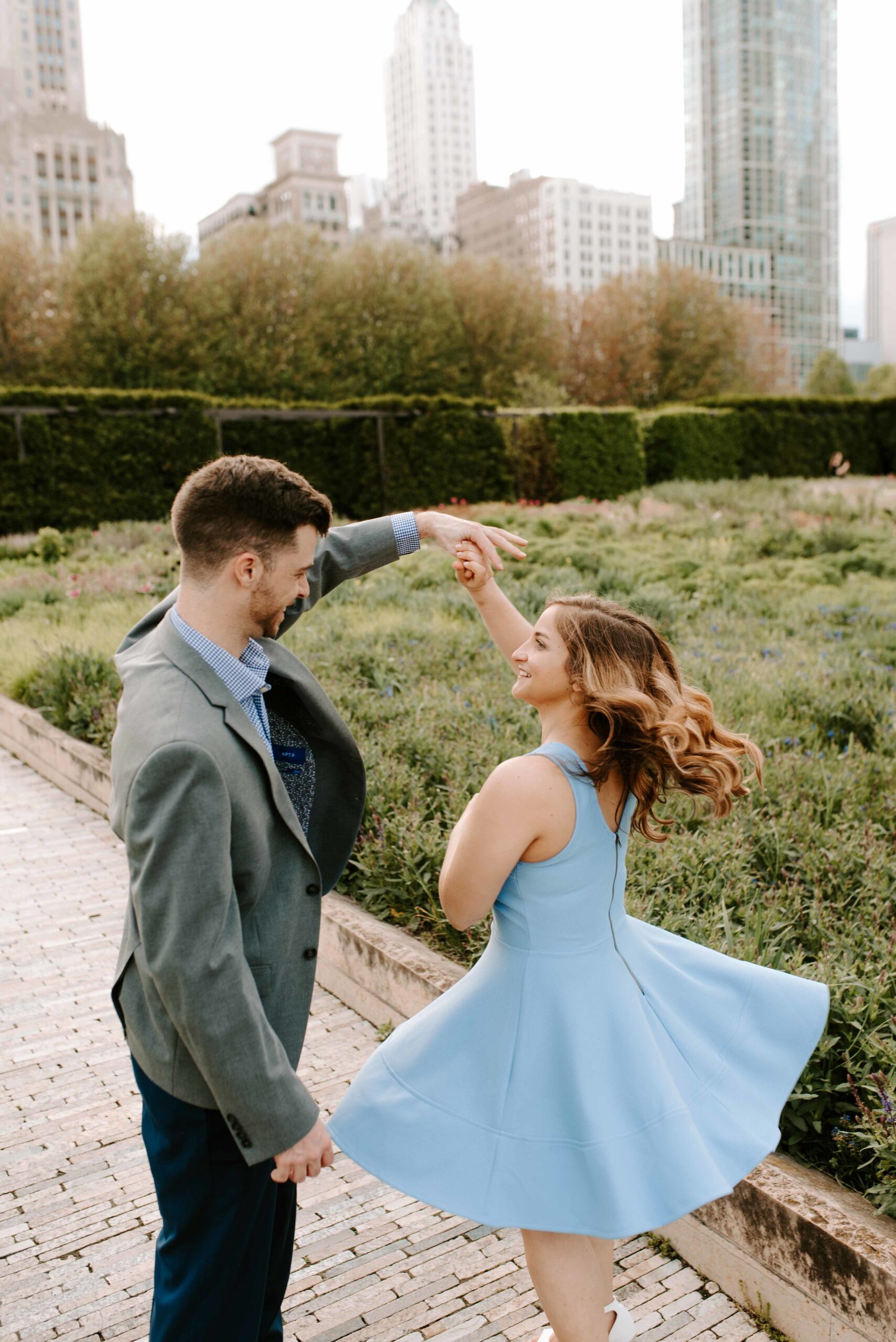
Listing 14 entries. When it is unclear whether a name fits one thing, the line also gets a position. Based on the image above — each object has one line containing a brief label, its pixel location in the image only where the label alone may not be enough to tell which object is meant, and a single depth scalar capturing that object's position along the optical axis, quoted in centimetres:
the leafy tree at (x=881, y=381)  8738
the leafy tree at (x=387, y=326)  3281
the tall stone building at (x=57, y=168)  11175
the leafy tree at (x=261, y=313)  3023
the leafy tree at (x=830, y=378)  7219
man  153
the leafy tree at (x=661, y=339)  4194
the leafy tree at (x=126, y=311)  2858
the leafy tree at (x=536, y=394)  3350
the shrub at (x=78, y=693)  709
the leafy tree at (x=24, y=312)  3000
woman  183
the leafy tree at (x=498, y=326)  3597
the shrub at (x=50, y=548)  1449
